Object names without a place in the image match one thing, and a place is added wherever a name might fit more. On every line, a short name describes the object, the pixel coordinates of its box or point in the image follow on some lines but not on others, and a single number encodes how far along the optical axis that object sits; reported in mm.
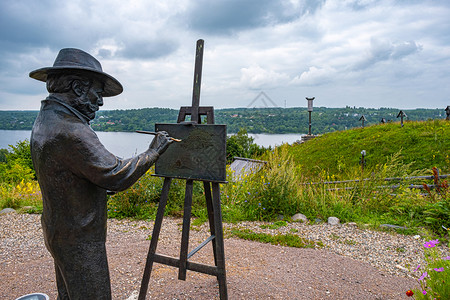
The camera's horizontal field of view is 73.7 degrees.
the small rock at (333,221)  5879
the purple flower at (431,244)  2549
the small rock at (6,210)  6645
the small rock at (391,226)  5531
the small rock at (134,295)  3367
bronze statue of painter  1847
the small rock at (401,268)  4142
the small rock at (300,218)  5953
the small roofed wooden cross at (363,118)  18791
